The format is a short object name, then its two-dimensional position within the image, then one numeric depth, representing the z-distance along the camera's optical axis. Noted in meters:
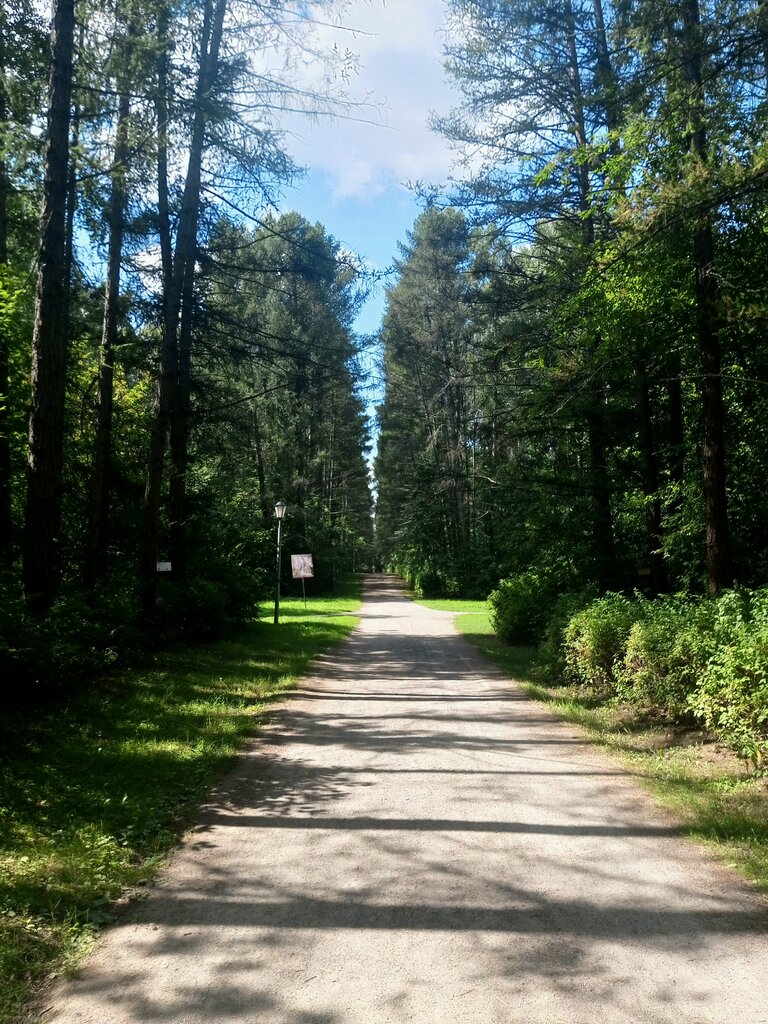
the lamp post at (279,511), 19.02
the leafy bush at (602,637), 8.43
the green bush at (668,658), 6.55
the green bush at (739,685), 5.22
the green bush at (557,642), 10.45
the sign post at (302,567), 24.61
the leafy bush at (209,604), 13.24
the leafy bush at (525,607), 14.54
